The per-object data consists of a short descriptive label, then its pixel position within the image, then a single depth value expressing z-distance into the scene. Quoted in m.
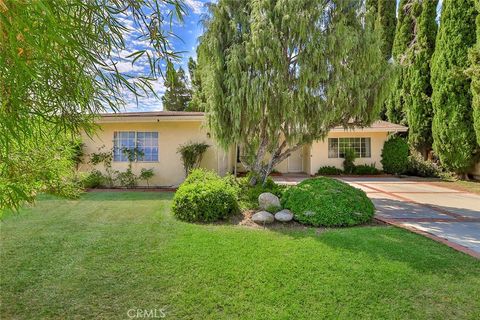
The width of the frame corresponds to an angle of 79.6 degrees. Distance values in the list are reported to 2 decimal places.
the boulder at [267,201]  7.76
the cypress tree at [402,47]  19.64
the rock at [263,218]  7.13
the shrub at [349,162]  18.65
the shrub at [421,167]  17.38
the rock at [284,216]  7.16
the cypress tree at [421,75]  17.83
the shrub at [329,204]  6.87
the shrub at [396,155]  17.70
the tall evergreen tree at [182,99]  29.95
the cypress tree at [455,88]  14.54
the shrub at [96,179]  12.35
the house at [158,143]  13.34
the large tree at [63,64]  1.08
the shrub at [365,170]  18.52
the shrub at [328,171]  18.53
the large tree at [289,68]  8.04
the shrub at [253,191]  8.45
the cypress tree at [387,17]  22.91
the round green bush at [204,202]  7.32
